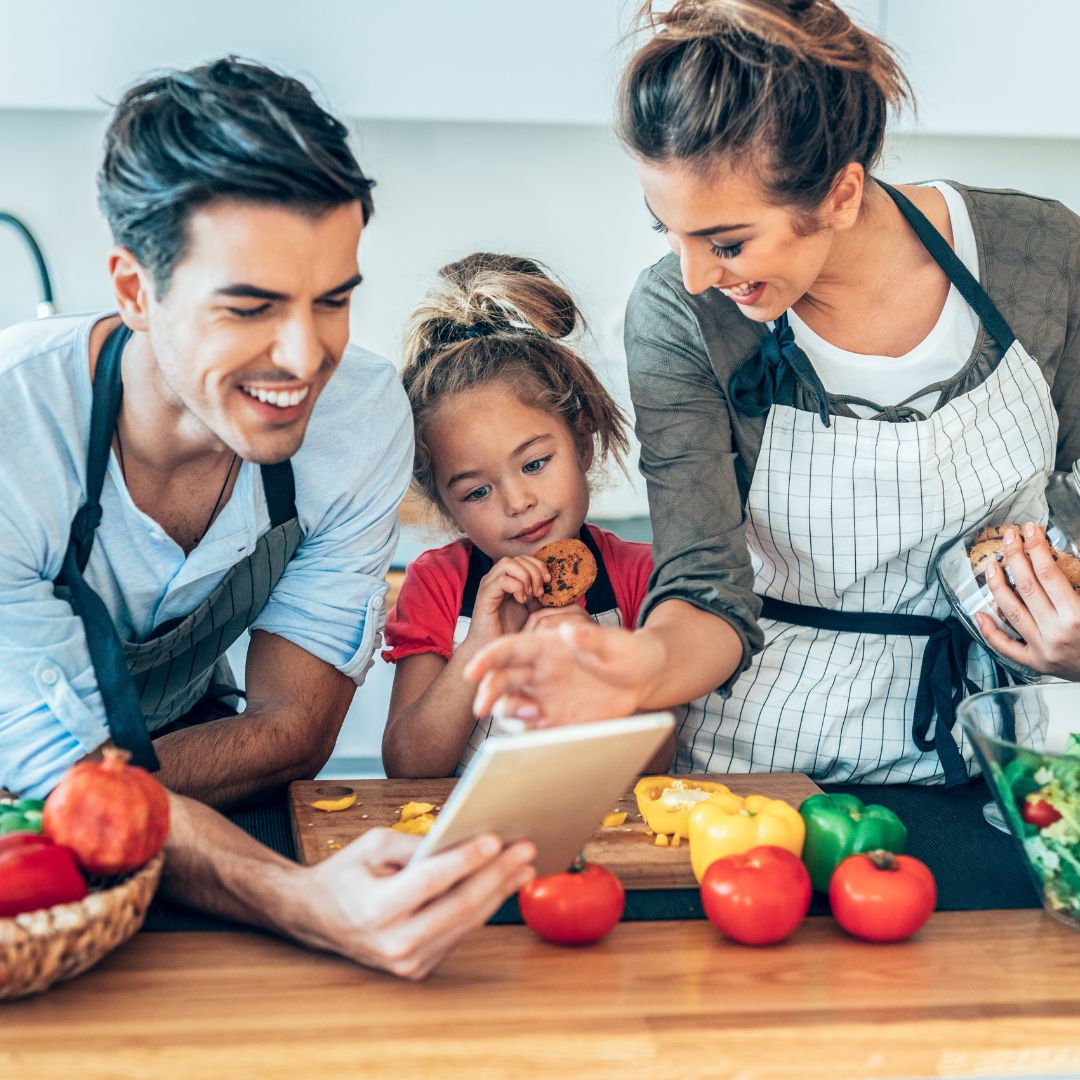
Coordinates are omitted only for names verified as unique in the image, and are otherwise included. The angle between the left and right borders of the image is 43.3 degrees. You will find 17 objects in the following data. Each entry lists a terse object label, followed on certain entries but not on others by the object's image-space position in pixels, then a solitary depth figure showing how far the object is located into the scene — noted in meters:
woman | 1.59
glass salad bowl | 1.21
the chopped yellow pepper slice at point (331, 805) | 1.50
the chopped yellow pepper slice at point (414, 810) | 1.47
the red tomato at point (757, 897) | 1.17
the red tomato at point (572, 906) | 1.17
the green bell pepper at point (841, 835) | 1.30
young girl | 1.86
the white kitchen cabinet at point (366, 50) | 2.62
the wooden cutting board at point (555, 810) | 1.35
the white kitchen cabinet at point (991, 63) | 2.79
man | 1.22
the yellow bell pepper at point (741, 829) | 1.29
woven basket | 1.01
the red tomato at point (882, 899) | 1.19
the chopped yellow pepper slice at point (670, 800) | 1.40
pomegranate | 1.08
